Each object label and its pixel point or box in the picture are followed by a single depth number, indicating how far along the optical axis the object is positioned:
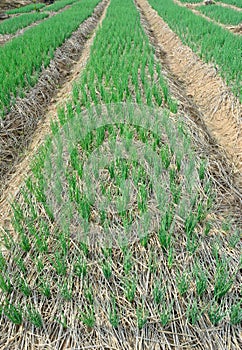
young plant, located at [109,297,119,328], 1.33
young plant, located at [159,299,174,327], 1.34
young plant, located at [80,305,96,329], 1.33
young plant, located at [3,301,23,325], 1.37
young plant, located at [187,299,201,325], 1.36
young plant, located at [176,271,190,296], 1.43
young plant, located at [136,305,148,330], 1.35
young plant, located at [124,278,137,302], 1.43
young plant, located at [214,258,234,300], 1.45
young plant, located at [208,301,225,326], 1.37
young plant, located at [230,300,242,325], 1.37
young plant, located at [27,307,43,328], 1.35
